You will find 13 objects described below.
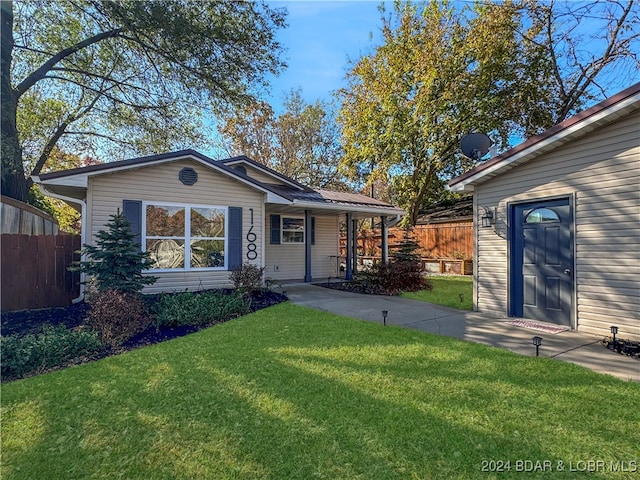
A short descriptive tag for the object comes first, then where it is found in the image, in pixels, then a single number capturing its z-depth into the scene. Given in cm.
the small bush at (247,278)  823
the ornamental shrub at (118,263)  619
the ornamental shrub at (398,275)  1045
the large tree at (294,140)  2439
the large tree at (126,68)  926
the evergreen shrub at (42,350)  402
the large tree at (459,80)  1462
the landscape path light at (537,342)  434
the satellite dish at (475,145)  858
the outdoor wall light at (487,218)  712
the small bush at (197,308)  607
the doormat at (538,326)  577
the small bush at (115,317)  520
